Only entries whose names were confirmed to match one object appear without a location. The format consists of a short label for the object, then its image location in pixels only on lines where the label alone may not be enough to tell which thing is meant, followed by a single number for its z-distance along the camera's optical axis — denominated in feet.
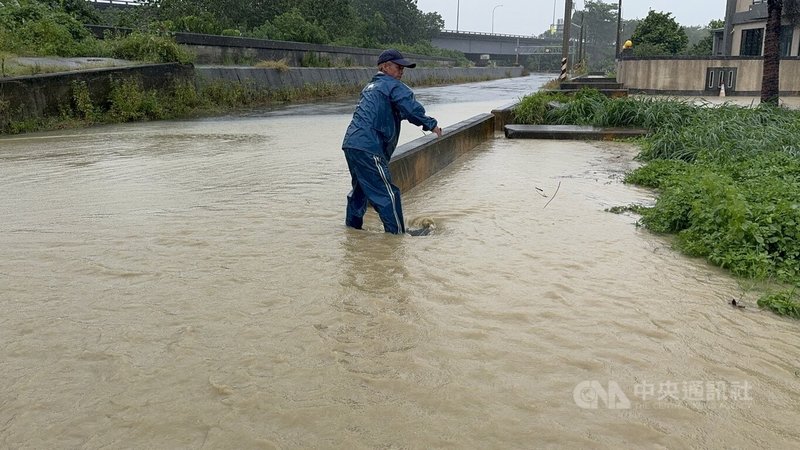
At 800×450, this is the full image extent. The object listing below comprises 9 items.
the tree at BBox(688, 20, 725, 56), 137.40
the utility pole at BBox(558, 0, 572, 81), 98.19
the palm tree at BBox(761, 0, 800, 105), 51.60
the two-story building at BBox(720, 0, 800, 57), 101.96
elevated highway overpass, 278.05
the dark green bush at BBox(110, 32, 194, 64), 63.67
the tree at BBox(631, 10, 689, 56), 130.93
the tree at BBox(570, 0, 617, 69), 447.83
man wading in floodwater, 18.39
